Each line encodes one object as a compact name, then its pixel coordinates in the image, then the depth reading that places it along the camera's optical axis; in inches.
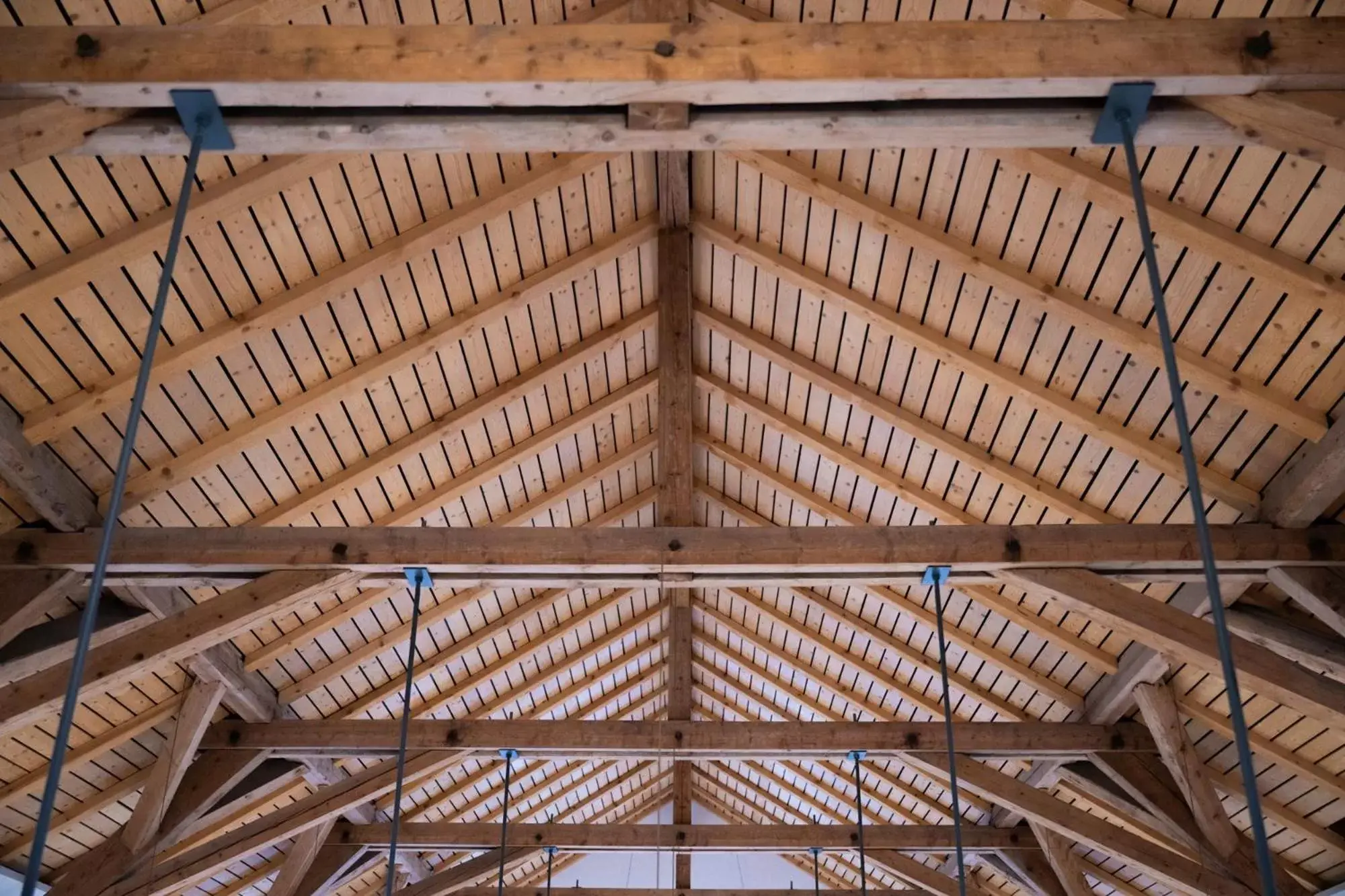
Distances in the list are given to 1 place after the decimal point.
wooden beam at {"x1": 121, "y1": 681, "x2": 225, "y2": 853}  279.6
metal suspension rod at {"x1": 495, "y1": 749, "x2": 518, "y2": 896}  344.8
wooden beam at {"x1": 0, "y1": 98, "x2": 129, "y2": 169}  126.2
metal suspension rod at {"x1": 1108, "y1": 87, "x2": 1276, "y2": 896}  100.3
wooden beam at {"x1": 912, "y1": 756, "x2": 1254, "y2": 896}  275.4
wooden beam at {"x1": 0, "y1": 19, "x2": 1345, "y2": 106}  126.5
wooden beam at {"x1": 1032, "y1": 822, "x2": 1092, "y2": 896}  347.6
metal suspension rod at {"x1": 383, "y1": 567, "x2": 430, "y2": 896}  217.8
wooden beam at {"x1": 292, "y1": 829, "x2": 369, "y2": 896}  391.9
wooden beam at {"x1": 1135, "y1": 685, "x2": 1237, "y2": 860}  268.2
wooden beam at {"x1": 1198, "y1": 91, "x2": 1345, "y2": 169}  122.8
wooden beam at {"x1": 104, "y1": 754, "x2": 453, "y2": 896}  301.0
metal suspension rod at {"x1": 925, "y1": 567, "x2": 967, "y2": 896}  200.4
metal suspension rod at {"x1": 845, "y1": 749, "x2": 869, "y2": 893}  330.5
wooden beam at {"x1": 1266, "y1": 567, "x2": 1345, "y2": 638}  207.9
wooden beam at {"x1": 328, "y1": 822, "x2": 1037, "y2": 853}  406.9
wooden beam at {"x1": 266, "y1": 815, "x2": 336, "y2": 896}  369.7
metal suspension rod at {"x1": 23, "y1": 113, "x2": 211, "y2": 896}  99.6
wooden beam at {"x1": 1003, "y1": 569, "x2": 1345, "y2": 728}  210.5
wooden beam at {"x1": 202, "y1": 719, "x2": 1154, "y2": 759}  328.8
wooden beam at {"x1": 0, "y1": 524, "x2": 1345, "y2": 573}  222.1
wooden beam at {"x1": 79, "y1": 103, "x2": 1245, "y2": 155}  131.4
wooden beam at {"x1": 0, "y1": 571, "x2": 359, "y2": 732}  233.5
